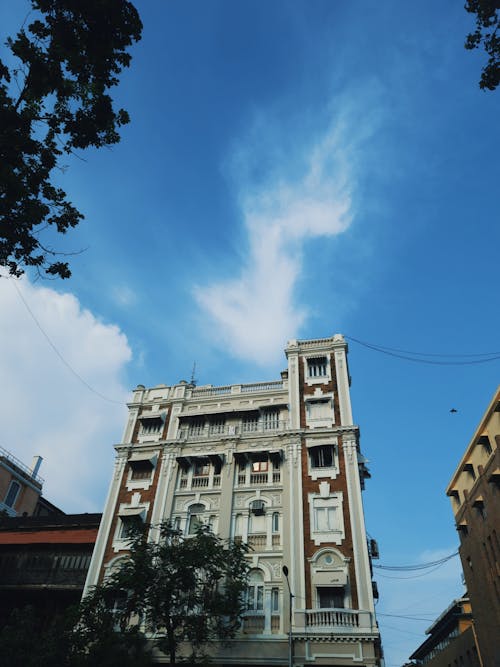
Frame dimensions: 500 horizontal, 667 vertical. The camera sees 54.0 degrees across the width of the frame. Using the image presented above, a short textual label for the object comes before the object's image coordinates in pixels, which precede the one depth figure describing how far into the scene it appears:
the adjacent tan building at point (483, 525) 31.34
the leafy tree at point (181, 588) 21.42
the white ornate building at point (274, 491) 25.36
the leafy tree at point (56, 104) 12.92
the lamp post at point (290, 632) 21.68
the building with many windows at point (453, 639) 41.50
